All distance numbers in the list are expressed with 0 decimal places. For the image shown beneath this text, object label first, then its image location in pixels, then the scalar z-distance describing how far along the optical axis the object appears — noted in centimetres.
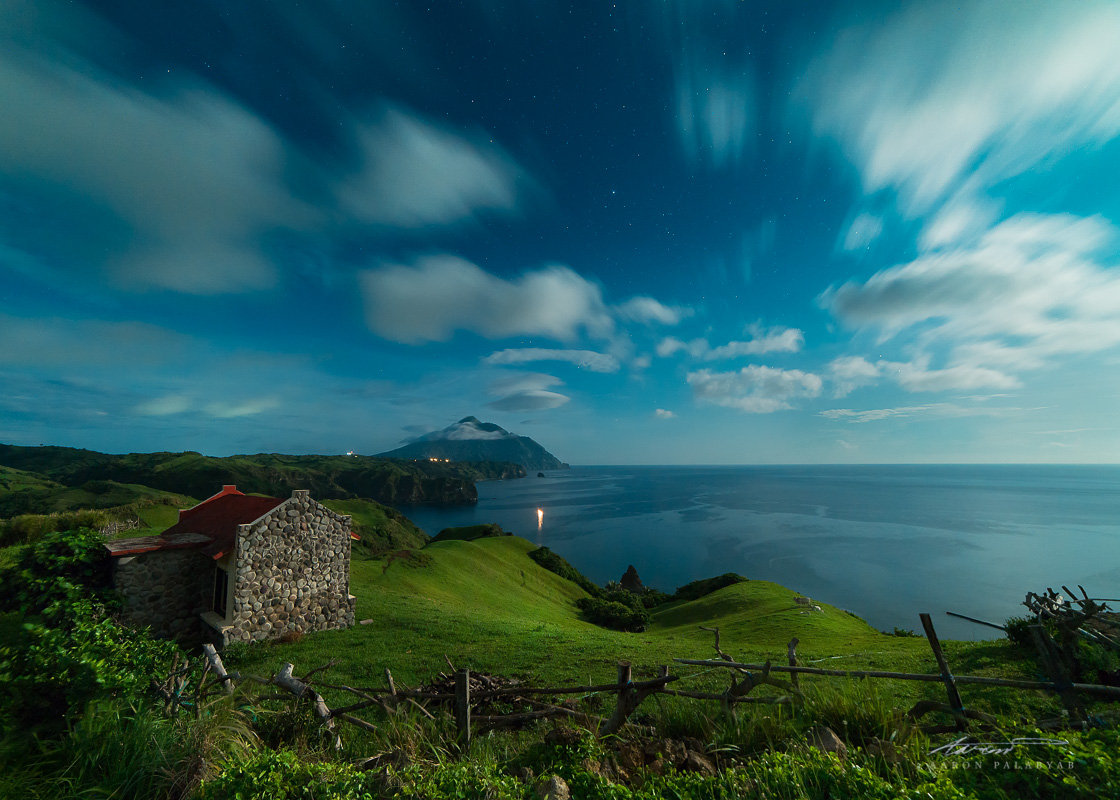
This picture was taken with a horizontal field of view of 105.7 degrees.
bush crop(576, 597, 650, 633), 3272
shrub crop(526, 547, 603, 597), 4562
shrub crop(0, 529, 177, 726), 484
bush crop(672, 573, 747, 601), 4135
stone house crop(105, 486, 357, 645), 1411
